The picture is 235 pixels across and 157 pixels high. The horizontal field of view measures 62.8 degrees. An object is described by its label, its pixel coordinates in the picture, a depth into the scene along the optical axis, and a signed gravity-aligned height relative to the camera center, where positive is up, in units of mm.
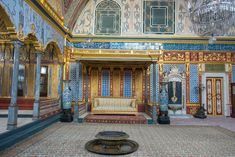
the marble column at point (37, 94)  6617 -367
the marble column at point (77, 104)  8297 -929
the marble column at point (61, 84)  9549 -14
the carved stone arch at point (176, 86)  10343 -106
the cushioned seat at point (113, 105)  9031 -1067
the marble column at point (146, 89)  9993 -263
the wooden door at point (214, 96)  10477 -645
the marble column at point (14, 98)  5192 -400
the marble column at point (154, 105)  8177 -933
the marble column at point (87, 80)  10331 +177
